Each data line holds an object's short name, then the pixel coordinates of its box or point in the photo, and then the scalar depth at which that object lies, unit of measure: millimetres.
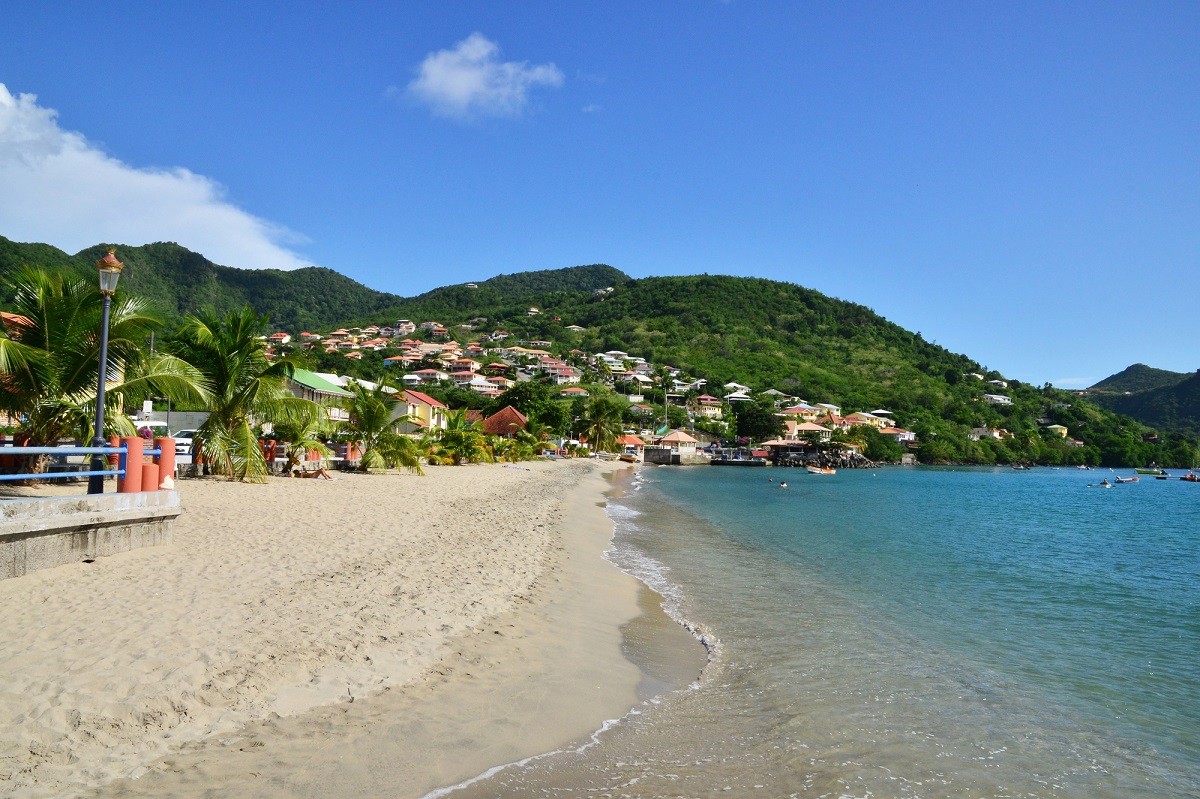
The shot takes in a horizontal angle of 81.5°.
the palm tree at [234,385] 17750
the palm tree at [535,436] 53500
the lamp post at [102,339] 8961
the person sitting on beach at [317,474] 20781
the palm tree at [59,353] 11336
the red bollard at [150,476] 9242
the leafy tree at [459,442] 34281
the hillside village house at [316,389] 37938
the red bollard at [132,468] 8953
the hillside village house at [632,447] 81412
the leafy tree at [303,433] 20469
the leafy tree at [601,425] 78875
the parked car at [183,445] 22016
